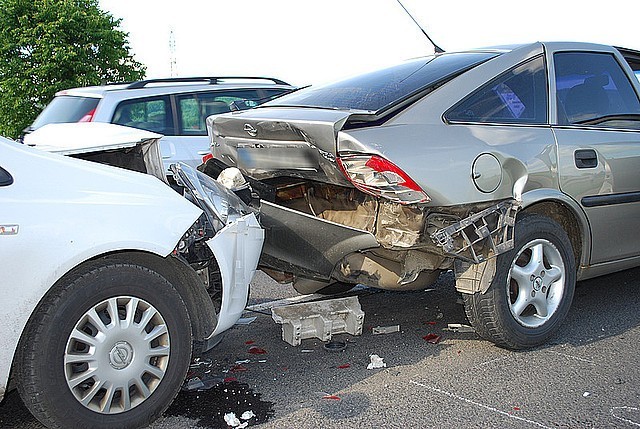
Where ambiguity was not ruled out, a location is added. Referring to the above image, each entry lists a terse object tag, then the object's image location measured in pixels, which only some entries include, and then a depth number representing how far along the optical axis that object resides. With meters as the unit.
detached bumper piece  4.50
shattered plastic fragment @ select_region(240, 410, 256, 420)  3.54
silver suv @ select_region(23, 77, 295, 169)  8.12
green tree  27.61
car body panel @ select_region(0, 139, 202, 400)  3.04
